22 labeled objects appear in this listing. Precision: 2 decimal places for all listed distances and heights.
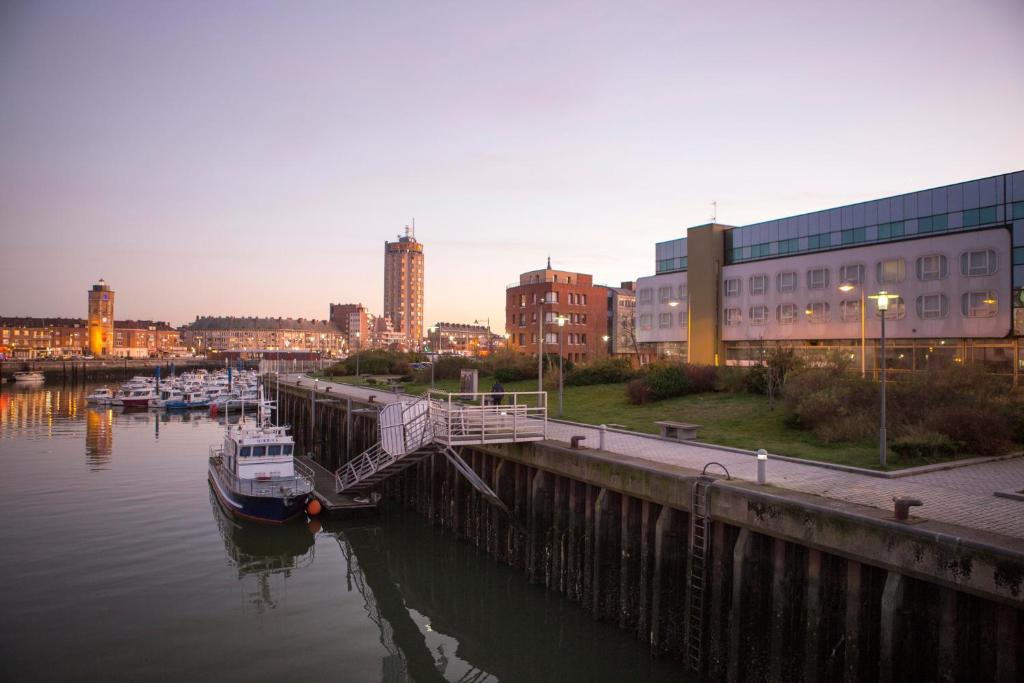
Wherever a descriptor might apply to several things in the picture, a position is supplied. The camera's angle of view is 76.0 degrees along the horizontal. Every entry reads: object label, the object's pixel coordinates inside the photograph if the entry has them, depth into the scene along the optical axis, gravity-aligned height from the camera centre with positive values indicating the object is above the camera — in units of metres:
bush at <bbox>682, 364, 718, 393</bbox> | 36.25 -2.02
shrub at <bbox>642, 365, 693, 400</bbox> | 35.31 -2.20
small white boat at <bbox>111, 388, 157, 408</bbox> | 78.38 -7.14
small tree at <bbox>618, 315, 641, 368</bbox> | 89.62 +1.78
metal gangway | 19.30 -2.71
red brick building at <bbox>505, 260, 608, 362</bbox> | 78.94 +3.83
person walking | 22.68 -1.85
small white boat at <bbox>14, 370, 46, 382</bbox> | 124.69 -7.28
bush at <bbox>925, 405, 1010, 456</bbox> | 19.27 -2.49
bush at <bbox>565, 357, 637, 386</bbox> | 46.28 -2.22
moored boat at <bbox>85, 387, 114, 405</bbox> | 81.94 -7.36
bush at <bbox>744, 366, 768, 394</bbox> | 32.94 -1.86
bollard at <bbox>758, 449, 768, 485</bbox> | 14.02 -2.62
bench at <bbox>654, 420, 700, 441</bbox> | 22.98 -3.13
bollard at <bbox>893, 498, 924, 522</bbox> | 10.71 -2.71
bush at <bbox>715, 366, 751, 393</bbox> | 34.22 -1.95
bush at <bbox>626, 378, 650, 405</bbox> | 35.12 -2.69
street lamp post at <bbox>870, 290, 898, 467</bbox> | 16.70 +0.93
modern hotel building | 41.22 +4.85
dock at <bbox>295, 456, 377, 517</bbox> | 28.08 -7.03
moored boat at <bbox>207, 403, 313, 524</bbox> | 26.81 -5.98
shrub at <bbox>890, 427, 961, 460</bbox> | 18.69 -2.91
